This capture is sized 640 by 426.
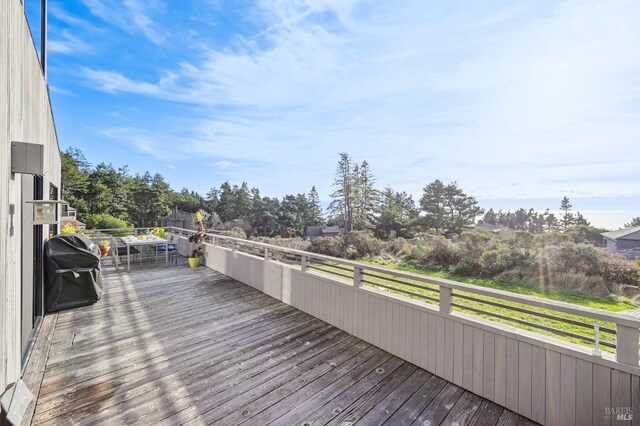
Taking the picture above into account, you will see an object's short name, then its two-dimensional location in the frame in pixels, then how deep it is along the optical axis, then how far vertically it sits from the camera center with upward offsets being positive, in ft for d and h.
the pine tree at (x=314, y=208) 94.94 +1.84
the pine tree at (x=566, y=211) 74.23 +1.25
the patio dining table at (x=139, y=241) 19.43 -2.33
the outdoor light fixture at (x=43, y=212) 8.39 -0.05
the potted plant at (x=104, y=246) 22.81 -3.10
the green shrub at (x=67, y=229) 20.67 -1.51
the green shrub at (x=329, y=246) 48.12 -6.47
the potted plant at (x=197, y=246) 20.57 -2.86
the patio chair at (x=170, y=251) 24.22 -4.06
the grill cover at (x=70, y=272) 11.34 -2.82
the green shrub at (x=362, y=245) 46.91 -6.09
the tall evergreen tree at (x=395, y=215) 68.08 -0.40
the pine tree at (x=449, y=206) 68.74 +2.16
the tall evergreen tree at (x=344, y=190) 83.71 +7.54
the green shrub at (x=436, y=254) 36.17 -5.96
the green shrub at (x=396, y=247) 46.06 -6.24
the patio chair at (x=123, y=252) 20.01 -4.21
